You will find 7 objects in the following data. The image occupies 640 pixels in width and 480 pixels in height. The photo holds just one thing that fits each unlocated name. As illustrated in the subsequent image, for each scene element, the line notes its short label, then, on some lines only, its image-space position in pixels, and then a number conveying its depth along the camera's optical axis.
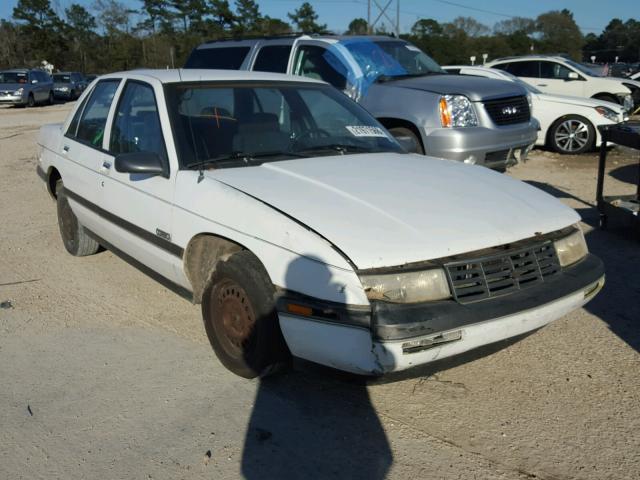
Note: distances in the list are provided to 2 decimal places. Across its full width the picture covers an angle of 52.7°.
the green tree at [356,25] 74.19
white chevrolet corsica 2.80
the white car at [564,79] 14.27
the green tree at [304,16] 68.95
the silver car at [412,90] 7.21
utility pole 39.81
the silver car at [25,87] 27.61
